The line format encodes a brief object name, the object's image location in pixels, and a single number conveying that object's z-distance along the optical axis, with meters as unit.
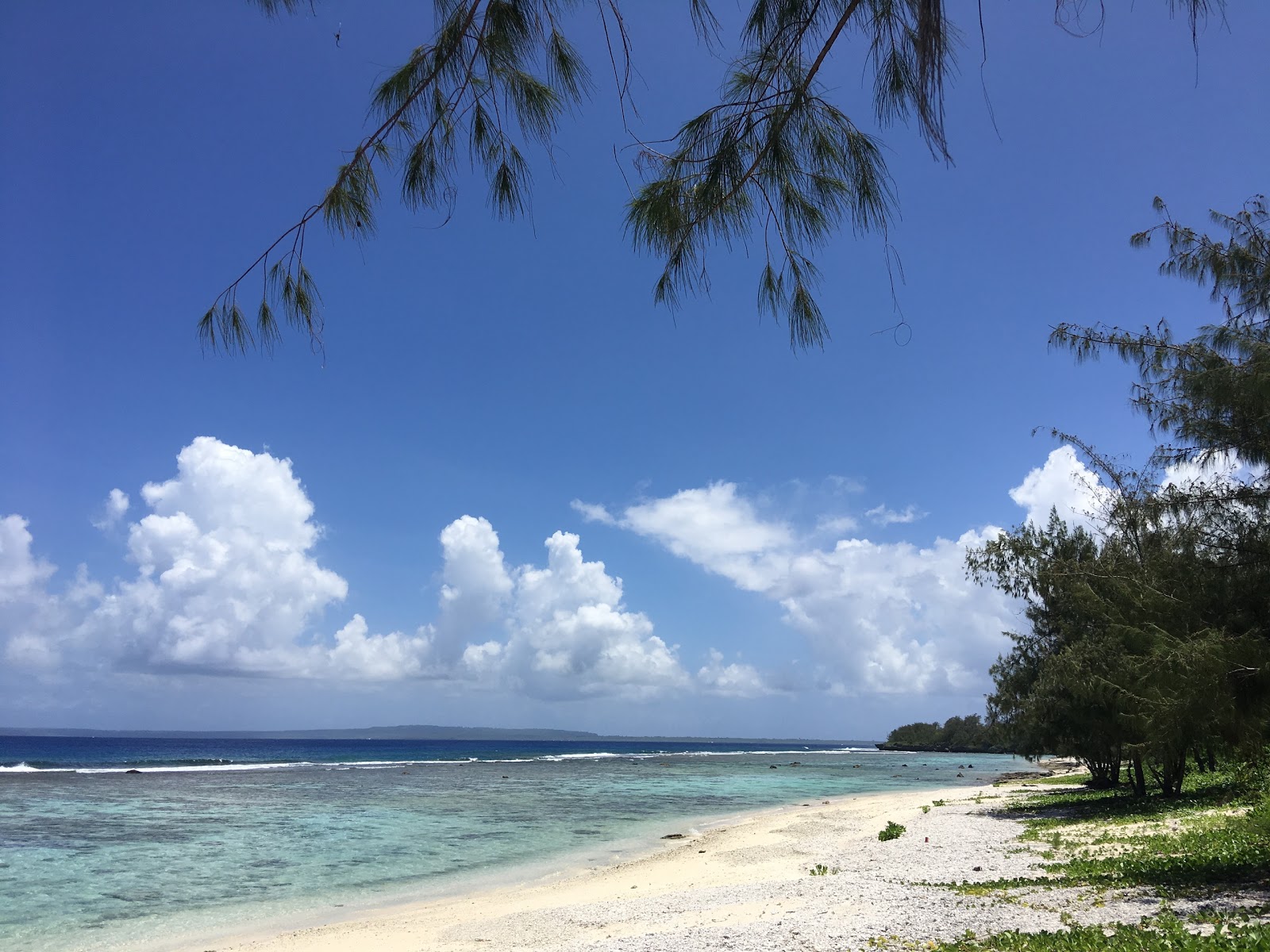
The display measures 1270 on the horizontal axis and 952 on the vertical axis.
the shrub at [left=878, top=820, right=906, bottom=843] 16.19
